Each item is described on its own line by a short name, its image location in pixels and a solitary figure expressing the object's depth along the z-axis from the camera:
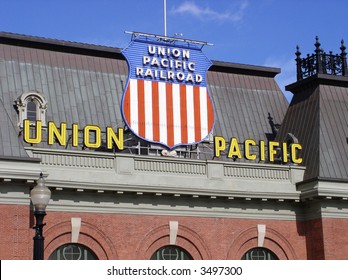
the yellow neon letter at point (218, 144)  36.12
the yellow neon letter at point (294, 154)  38.03
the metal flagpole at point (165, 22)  40.64
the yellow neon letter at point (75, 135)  33.31
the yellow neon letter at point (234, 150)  36.50
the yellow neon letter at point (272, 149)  37.62
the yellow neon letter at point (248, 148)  36.72
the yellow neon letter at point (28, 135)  32.22
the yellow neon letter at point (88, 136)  33.66
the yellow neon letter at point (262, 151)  37.19
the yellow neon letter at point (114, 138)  34.41
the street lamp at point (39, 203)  20.44
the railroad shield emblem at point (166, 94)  36.91
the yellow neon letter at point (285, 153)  37.86
